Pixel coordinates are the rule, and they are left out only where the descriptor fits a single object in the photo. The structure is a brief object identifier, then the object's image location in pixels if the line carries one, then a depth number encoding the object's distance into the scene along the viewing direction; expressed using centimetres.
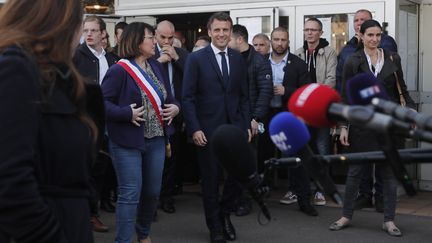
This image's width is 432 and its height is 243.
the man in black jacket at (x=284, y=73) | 817
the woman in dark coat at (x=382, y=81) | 686
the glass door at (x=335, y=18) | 888
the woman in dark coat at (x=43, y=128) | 220
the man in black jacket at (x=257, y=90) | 777
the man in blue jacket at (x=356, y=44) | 791
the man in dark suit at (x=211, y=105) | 643
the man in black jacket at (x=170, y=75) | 785
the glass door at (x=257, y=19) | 945
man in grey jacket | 842
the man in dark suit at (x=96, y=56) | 710
